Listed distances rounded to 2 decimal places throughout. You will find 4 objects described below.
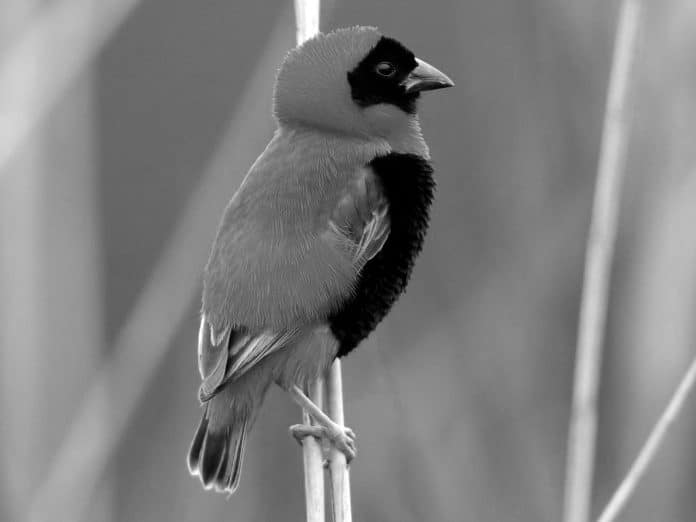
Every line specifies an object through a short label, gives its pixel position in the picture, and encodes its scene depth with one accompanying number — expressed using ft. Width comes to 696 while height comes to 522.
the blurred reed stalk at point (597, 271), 13.38
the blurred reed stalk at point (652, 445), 12.48
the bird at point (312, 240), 14.29
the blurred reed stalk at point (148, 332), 16.79
